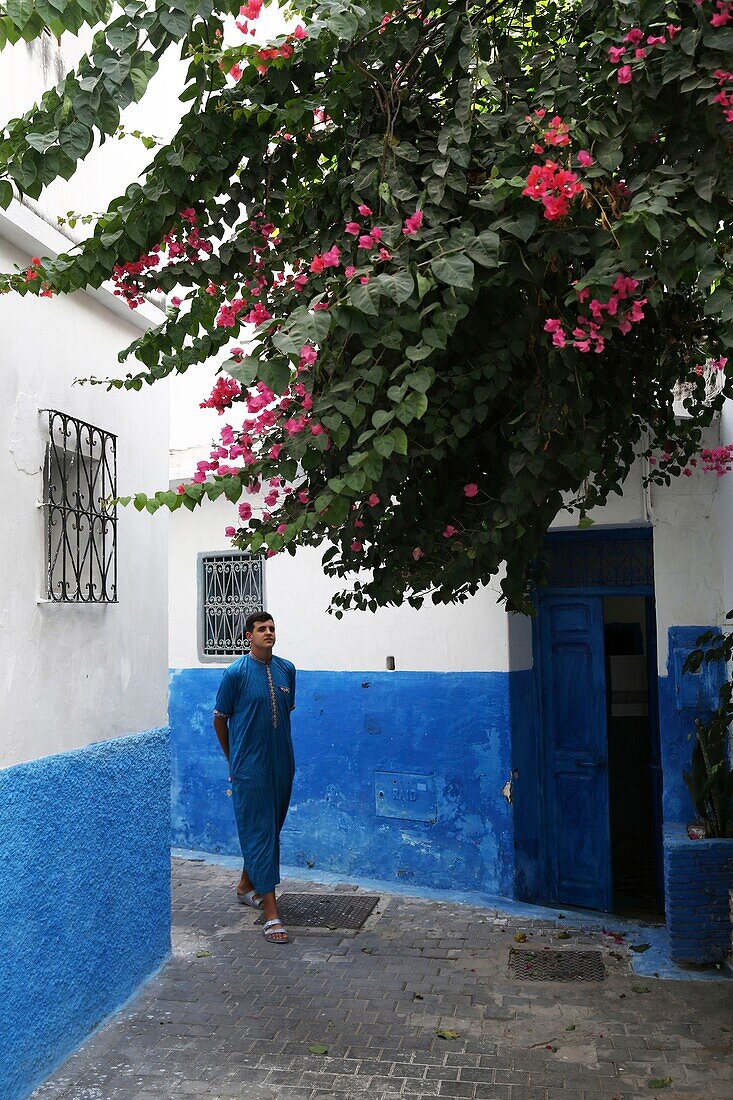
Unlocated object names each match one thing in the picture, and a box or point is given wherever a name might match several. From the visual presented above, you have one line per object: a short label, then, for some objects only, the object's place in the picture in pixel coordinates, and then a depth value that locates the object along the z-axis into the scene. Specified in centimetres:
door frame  708
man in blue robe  627
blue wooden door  712
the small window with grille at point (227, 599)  845
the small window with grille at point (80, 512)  468
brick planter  554
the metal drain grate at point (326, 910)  656
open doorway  791
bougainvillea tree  295
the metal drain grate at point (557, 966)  552
